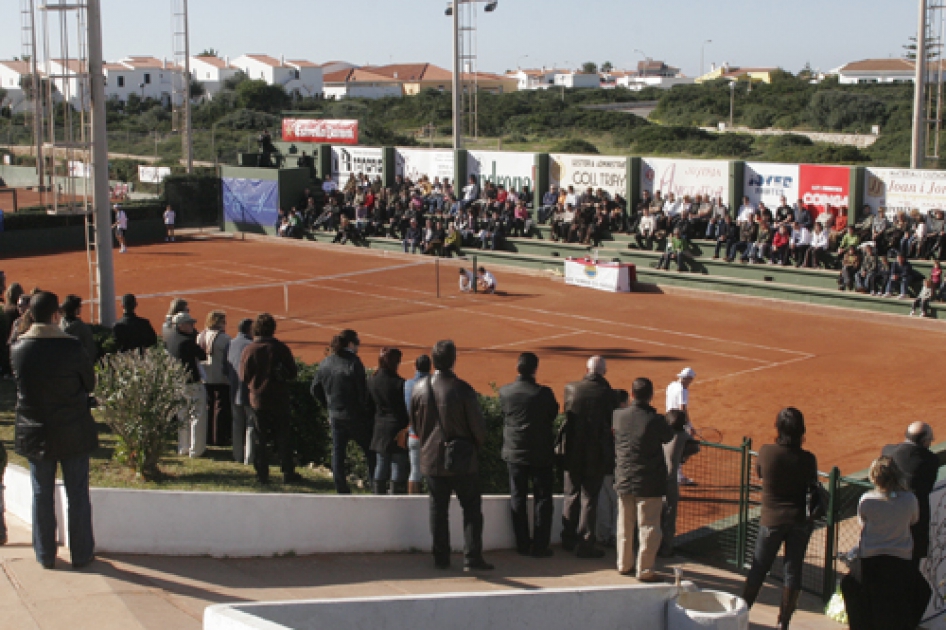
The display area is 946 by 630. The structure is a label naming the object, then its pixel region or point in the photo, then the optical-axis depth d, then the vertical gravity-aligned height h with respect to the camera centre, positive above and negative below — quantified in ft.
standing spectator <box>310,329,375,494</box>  32.27 -5.85
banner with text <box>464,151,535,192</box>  124.57 +3.71
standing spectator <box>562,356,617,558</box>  29.81 -6.83
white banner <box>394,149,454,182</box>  133.28 +4.59
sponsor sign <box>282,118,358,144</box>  150.10 +9.80
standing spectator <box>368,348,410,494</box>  31.55 -6.54
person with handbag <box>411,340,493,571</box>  27.81 -6.35
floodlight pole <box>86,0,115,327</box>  50.26 +1.12
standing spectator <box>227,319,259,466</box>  34.50 -6.70
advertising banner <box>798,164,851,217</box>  97.25 +1.19
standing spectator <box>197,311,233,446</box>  36.99 -6.20
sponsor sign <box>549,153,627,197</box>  116.26 +3.07
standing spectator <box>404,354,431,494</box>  31.04 -7.36
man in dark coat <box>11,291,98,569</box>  23.99 -4.92
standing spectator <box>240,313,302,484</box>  33.09 -5.65
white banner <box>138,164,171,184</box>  200.56 +4.51
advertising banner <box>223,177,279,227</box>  142.82 -0.22
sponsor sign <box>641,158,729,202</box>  106.42 +2.33
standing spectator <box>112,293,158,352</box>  41.52 -5.07
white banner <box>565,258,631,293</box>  97.66 -6.91
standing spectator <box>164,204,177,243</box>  136.56 -2.50
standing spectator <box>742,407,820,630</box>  25.61 -7.33
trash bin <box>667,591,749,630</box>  22.34 -8.67
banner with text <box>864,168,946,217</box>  90.43 +0.92
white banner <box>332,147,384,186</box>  143.02 +5.06
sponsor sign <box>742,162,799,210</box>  101.40 +1.60
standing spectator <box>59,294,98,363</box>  36.99 -4.30
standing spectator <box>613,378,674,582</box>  27.78 -7.08
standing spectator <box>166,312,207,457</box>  36.81 -6.33
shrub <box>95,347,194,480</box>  31.89 -6.13
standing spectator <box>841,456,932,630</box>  23.03 -7.84
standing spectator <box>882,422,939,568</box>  26.35 -6.40
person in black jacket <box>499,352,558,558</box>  29.25 -6.53
